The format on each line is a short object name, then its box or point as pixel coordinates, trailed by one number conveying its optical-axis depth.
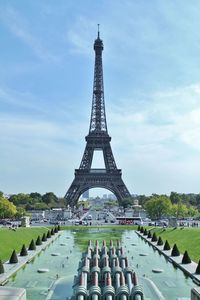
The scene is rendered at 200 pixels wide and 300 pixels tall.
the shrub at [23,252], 37.65
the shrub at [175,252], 37.75
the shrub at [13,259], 33.44
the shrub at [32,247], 41.50
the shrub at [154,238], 49.17
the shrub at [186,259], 33.58
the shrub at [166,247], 41.72
